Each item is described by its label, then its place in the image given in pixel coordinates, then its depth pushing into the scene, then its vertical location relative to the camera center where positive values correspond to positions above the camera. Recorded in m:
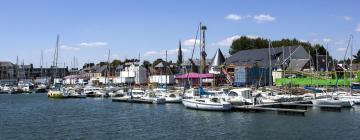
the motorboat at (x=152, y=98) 66.44 -1.37
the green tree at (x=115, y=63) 187.05 +11.04
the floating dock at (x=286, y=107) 48.25 -2.18
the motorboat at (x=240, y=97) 52.00 -1.03
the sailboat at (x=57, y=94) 87.50 -0.85
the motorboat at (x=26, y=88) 125.68 +0.52
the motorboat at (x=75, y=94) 88.38 -0.90
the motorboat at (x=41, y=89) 125.11 +0.20
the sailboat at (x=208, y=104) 50.12 -1.73
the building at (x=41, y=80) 158.74 +3.57
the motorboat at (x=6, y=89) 125.61 +0.26
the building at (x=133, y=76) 132.12 +3.88
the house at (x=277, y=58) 108.62 +7.57
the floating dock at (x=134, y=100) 67.88 -1.80
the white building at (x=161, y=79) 117.38 +2.56
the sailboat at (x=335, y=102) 52.12 -1.67
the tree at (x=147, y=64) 163.60 +9.45
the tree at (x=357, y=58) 168.12 +11.10
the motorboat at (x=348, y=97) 56.12 -1.21
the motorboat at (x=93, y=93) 90.97 -0.74
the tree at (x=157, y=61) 178.25 +11.09
